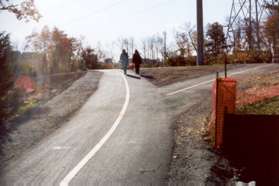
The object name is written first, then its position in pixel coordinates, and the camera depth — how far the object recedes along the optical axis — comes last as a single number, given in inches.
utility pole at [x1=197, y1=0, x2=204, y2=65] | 1563.7
